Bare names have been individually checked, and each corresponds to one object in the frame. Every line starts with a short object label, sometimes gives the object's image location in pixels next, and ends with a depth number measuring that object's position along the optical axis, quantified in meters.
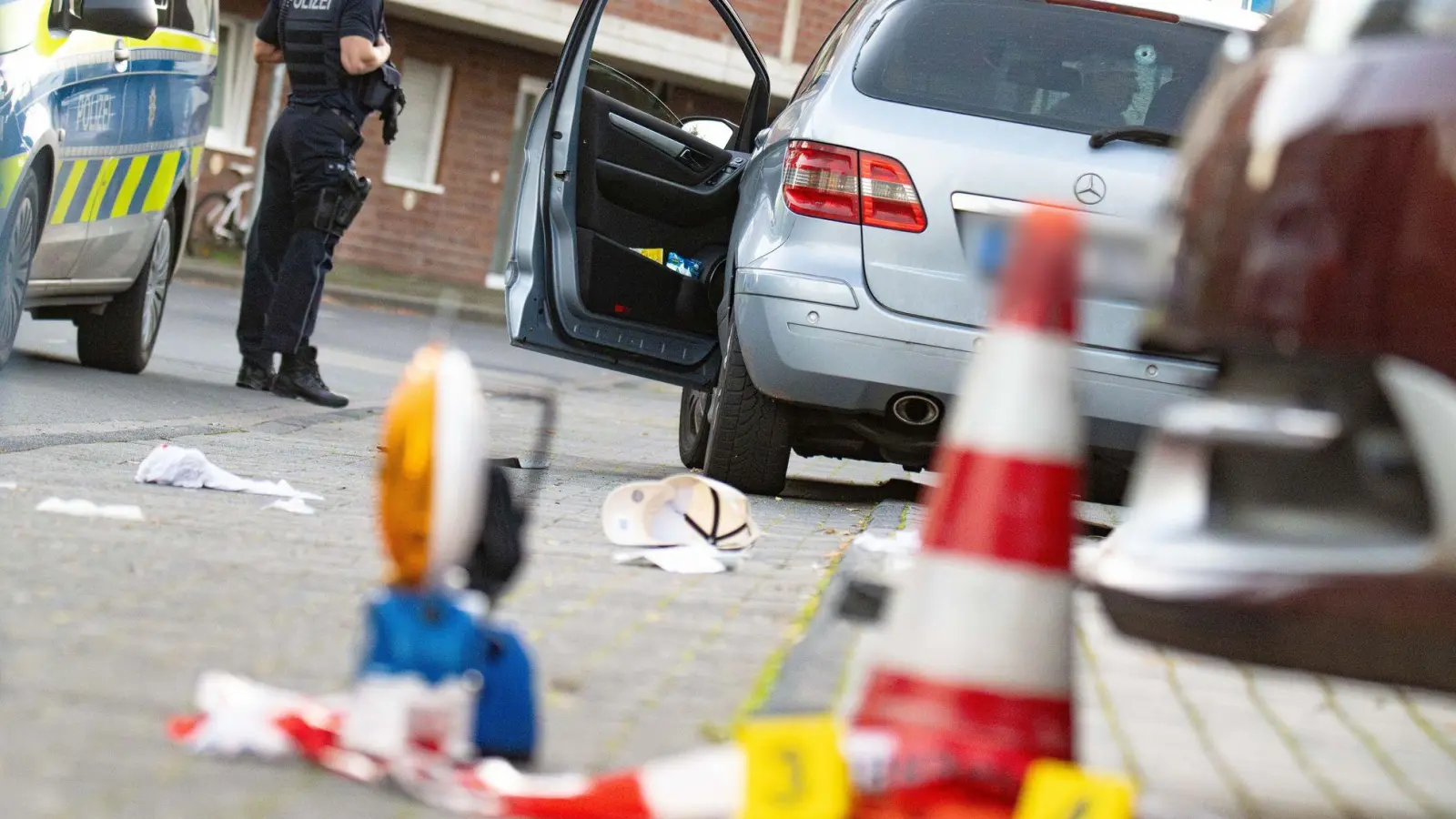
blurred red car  5.13
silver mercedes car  12.24
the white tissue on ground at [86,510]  9.73
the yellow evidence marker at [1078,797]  4.79
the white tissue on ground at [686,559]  9.87
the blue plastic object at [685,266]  15.19
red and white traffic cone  5.20
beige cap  10.19
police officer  18.20
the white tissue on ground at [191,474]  11.27
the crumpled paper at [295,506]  10.86
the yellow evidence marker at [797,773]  4.96
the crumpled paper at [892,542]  10.69
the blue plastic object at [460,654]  5.34
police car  14.62
